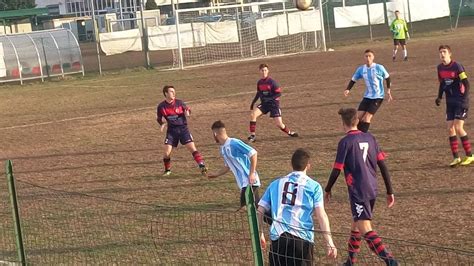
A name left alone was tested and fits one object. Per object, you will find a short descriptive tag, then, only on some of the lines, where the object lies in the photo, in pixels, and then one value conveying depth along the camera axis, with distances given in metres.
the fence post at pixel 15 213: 8.09
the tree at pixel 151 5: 98.03
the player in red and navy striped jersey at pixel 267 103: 18.91
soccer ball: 39.16
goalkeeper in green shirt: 36.59
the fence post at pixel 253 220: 6.28
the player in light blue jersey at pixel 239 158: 10.31
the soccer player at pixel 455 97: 14.00
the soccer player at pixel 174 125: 15.66
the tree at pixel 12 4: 104.19
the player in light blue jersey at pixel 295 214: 7.61
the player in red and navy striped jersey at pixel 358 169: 8.90
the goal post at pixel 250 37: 46.34
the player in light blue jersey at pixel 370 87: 17.12
